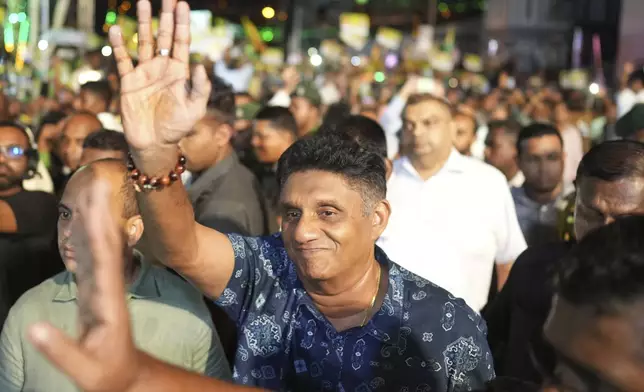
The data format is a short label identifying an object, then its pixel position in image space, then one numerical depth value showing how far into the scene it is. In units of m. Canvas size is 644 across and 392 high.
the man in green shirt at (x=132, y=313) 2.91
